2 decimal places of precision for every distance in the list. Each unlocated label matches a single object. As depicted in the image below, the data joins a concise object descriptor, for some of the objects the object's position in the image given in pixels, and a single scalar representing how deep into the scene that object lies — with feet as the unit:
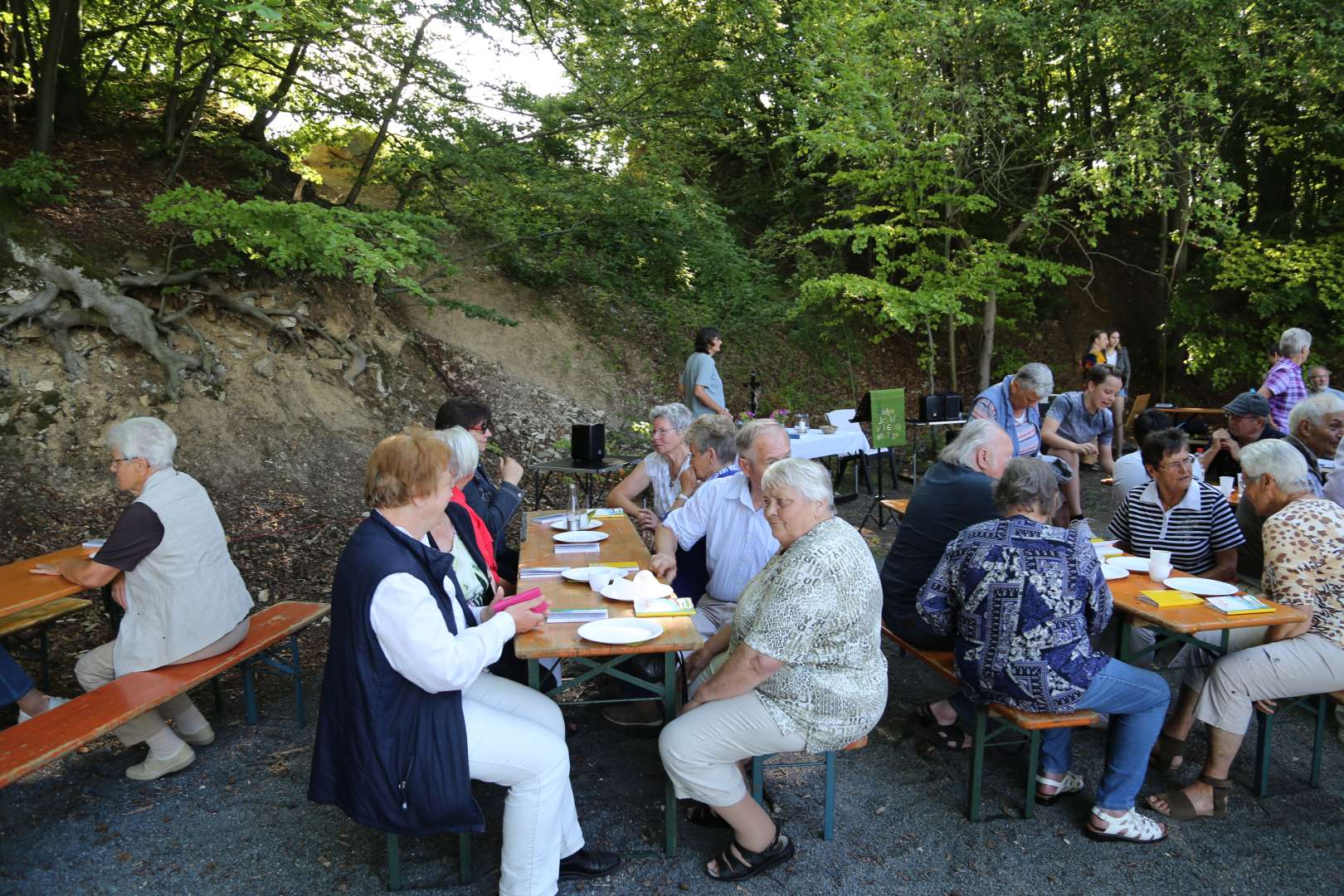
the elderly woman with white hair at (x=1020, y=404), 16.20
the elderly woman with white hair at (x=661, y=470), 14.47
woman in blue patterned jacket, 8.70
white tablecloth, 23.64
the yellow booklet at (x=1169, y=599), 10.07
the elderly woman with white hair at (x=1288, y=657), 9.54
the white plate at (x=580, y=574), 10.72
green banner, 24.84
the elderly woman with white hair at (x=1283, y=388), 20.35
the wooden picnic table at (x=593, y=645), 8.34
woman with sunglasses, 13.08
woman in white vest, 10.12
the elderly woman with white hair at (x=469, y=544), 10.38
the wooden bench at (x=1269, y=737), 10.00
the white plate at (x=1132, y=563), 11.38
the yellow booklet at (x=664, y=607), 9.40
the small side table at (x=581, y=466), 19.90
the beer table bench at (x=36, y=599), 10.69
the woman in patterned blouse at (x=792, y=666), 7.86
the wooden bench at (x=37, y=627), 11.47
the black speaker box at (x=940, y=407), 27.35
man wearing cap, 15.25
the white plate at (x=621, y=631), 8.53
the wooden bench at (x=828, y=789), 9.12
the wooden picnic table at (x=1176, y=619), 9.38
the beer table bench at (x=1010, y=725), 8.95
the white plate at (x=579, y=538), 13.00
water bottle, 13.62
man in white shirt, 11.00
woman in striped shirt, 11.63
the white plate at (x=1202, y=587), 10.41
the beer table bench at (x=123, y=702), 8.25
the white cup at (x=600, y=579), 10.17
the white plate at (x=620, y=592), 9.84
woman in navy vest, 6.99
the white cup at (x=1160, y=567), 10.80
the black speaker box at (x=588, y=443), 19.98
